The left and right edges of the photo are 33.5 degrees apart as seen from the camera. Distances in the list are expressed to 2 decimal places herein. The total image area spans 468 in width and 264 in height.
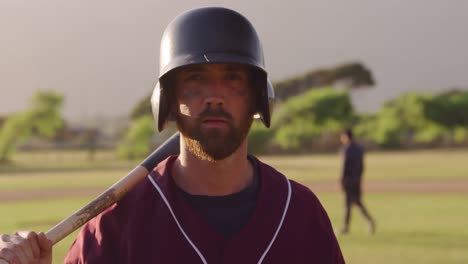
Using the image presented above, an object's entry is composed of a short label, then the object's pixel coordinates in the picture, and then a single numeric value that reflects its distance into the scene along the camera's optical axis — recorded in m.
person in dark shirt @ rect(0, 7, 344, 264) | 2.69
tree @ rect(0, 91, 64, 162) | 90.19
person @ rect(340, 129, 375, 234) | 13.81
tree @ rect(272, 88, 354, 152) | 106.31
